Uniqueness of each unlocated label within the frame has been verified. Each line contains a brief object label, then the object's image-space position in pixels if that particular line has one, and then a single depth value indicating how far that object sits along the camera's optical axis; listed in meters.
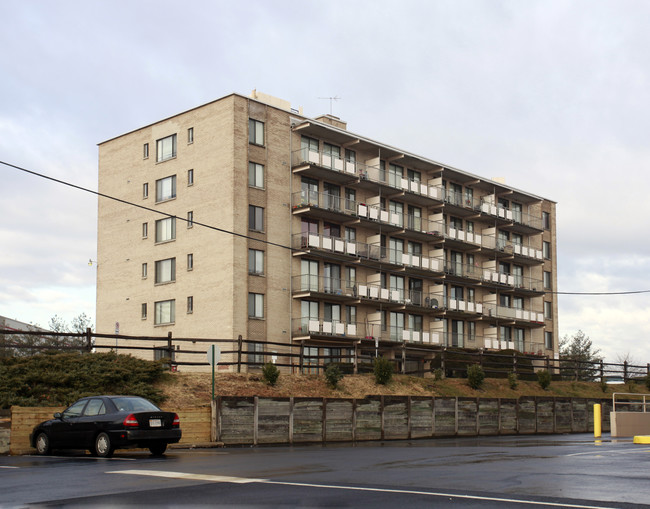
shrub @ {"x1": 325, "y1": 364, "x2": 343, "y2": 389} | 38.03
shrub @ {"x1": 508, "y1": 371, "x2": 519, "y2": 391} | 48.89
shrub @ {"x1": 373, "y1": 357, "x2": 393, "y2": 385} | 40.38
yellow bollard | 31.72
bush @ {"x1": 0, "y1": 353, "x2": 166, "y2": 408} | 28.30
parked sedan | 20.11
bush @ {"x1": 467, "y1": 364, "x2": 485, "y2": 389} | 45.16
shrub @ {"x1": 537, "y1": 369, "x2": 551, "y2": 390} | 51.25
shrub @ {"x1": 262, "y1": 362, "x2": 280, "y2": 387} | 36.22
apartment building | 47.97
